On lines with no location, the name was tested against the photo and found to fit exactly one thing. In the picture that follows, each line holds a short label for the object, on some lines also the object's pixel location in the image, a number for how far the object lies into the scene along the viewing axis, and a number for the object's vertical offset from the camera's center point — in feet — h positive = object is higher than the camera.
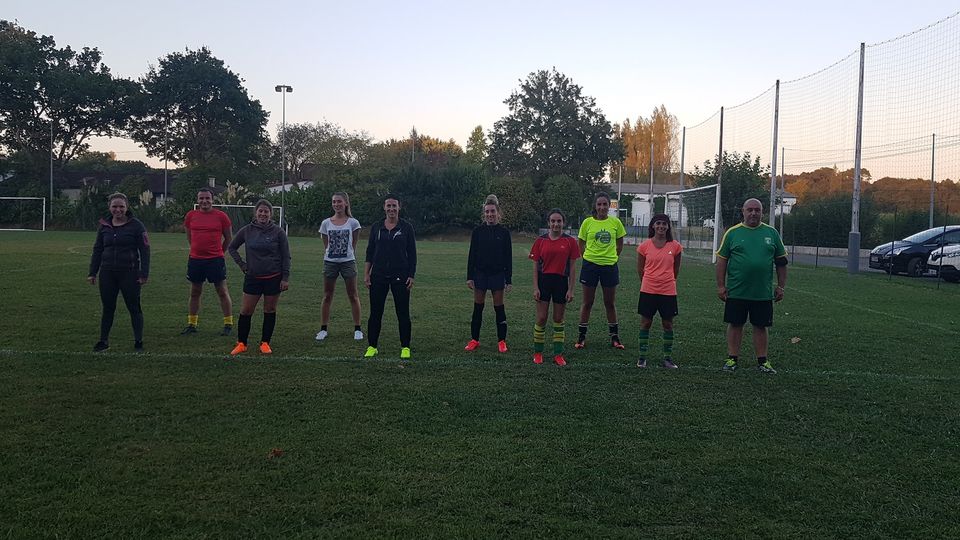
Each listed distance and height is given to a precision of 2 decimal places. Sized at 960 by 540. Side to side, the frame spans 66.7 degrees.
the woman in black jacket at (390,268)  25.95 -1.05
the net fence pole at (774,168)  82.45 +9.85
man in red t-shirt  30.53 -0.84
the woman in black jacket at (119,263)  26.43 -1.25
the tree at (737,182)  101.71 +10.31
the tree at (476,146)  282.75 +40.04
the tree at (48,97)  177.99 +32.76
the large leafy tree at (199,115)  207.51 +34.13
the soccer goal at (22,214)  149.38 +2.22
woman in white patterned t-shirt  29.48 -0.63
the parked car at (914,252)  73.26 +0.83
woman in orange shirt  25.49 -1.13
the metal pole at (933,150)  72.33 +11.73
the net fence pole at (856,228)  74.43 +2.98
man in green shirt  24.56 -0.75
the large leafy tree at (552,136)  201.98 +31.06
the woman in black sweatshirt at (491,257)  27.20 -0.54
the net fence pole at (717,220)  81.97 +3.61
